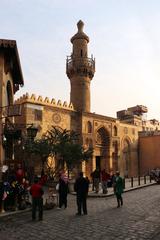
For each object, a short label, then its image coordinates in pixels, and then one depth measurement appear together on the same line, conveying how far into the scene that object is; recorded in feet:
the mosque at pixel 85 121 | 56.91
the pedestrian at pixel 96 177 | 37.84
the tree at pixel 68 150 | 43.97
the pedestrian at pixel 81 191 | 23.10
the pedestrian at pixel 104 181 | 36.46
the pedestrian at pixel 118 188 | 26.59
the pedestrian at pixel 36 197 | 21.04
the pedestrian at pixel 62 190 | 26.36
